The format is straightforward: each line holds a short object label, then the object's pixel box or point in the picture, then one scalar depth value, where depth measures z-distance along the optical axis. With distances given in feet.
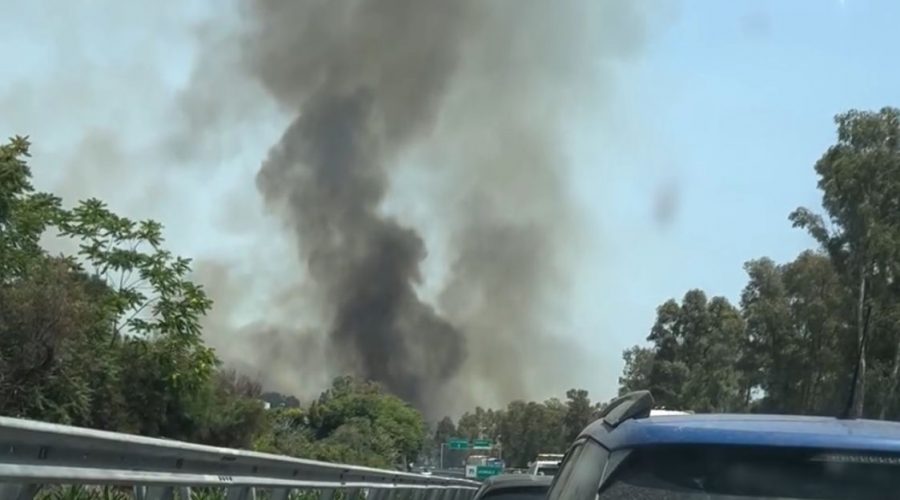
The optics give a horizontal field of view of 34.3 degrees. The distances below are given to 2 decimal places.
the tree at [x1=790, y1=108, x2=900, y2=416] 198.80
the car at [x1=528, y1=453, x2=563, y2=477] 97.35
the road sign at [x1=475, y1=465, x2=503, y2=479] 257.75
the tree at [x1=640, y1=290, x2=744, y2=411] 273.77
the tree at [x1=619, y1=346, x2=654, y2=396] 361.92
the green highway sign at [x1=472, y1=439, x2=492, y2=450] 380.58
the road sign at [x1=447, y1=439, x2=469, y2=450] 385.09
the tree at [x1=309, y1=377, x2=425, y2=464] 412.98
